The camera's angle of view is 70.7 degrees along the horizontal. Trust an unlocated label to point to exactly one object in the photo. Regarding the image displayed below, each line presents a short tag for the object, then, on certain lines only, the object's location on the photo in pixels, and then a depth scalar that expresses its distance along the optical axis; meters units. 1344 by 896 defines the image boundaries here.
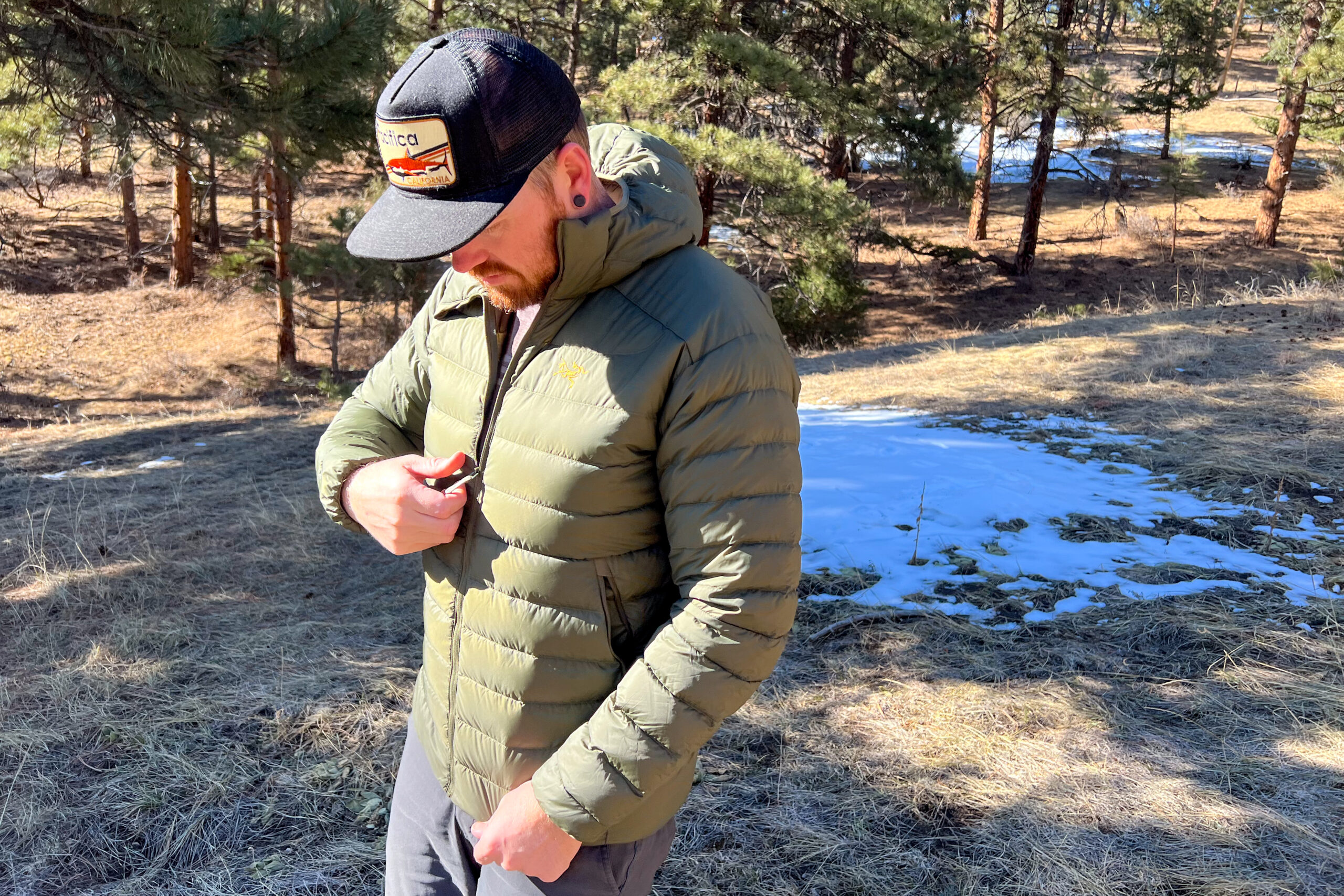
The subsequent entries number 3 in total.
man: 1.18
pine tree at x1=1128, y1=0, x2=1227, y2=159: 18.03
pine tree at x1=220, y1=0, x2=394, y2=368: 6.52
